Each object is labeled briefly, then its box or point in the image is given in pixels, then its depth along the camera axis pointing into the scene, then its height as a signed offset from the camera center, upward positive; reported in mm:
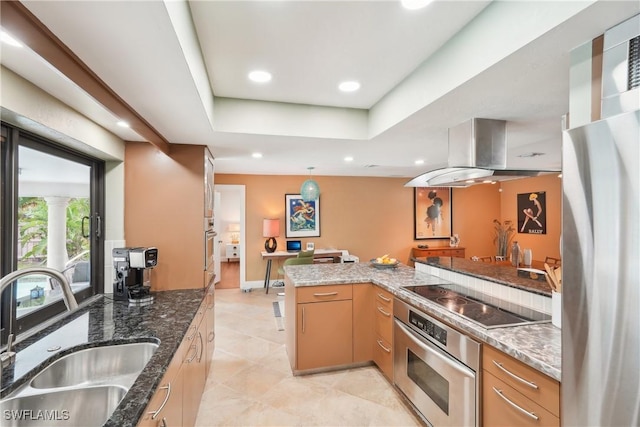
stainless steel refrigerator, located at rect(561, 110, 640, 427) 860 -191
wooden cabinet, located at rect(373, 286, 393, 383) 2455 -1036
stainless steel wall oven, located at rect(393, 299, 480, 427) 1602 -982
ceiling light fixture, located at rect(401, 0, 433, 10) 1261 +925
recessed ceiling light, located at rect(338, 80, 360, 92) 2129 +961
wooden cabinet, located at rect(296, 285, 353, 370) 2605 -1027
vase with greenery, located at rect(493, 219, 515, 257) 6570 -477
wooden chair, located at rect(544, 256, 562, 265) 4408 -735
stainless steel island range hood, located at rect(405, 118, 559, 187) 2139 +465
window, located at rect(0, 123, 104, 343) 1551 -60
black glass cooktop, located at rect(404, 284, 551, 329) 1661 -610
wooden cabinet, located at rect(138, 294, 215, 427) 1166 -893
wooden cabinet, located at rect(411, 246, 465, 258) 6602 -862
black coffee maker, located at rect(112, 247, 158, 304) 2248 -461
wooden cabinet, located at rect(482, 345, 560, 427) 1192 -810
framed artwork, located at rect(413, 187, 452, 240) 6797 +29
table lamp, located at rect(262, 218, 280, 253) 5742 -338
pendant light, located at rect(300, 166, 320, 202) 5094 +423
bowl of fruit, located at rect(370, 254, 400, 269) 3195 -541
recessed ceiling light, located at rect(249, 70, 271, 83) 1961 +958
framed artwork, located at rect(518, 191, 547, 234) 5762 +30
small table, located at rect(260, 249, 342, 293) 5551 -795
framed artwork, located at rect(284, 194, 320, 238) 6094 -64
